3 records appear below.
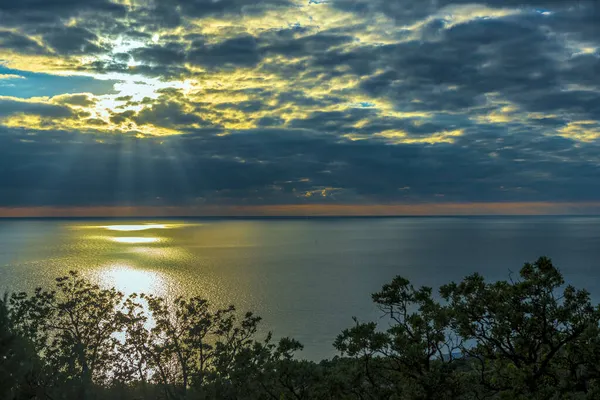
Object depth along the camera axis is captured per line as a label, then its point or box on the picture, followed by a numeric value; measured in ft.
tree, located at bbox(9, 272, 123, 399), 122.72
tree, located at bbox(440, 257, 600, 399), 67.15
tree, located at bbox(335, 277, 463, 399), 71.61
